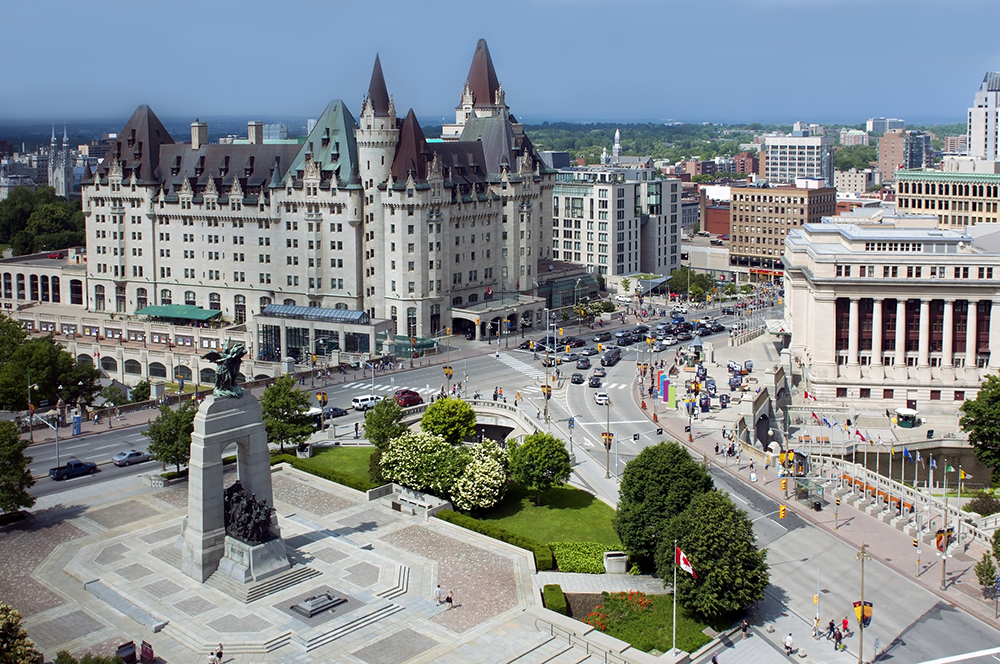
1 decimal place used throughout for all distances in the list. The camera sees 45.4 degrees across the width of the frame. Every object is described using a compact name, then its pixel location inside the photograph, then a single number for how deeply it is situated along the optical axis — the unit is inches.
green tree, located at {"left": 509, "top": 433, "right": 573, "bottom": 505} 3636.8
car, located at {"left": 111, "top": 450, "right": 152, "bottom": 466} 4126.5
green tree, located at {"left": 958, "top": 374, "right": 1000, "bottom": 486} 4232.3
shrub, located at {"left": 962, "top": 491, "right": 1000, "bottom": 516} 3762.3
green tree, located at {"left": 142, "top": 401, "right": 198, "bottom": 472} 3892.7
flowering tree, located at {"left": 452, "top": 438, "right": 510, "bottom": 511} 3553.2
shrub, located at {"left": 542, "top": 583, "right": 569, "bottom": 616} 2901.1
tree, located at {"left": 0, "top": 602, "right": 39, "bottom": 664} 2379.4
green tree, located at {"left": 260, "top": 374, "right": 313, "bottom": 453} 4148.6
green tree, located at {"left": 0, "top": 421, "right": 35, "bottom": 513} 3378.4
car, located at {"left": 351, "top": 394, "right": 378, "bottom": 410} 4977.9
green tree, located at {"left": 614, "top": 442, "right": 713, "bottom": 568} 3132.4
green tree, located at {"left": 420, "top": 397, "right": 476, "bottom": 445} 4232.3
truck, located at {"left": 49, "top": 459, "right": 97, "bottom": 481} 3966.5
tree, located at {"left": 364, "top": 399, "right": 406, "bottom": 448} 4055.1
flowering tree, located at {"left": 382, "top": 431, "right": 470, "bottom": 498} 3614.7
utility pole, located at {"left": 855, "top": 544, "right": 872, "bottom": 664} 2706.7
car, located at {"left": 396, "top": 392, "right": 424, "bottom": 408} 4953.3
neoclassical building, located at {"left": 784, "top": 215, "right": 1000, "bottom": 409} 5137.8
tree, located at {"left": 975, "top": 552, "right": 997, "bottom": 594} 3058.6
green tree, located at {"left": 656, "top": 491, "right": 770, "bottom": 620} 2847.0
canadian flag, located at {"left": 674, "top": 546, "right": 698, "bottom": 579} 2810.0
